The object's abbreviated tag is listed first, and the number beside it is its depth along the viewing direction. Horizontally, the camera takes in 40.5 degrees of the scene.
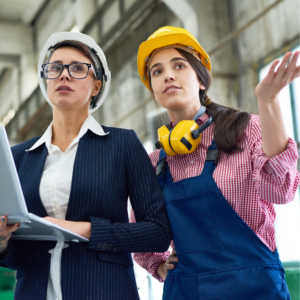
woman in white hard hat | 1.61
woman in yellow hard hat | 1.54
